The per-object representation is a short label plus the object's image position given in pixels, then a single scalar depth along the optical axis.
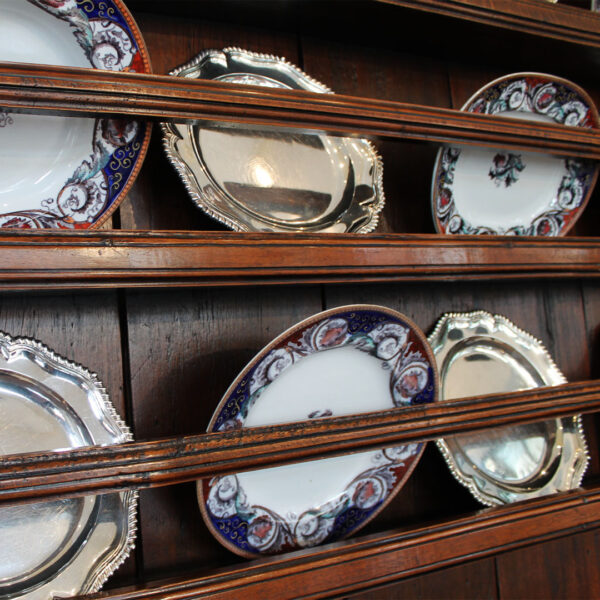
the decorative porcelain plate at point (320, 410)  0.49
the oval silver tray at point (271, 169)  0.53
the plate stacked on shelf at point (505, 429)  0.62
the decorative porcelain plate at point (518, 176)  0.63
